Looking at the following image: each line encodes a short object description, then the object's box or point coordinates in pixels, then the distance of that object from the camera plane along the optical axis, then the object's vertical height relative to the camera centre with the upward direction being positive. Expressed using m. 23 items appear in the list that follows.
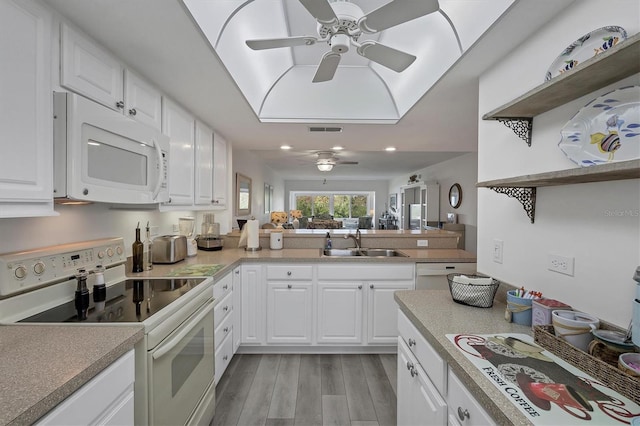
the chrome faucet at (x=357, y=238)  3.27 -0.29
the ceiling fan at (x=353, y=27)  1.21 +0.82
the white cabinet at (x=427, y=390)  0.92 -0.64
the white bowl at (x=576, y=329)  0.98 -0.38
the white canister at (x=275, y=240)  3.13 -0.30
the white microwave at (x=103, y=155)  1.21 +0.25
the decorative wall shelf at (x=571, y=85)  0.83 +0.43
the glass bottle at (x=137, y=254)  2.08 -0.30
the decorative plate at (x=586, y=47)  1.00 +0.59
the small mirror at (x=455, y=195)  5.58 +0.33
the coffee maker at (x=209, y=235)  3.08 -0.26
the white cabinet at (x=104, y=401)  0.81 -0.57
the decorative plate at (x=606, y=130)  0.89 +0.27
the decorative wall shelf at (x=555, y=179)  0.78 +0.12
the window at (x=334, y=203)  11.44 +0.32
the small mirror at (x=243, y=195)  4.30 +0.24
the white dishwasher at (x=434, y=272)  2.70 -0.52
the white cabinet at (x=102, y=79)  1.28 +0.65
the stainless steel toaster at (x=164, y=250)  2.34 -0.31
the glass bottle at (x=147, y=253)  2.14 -0.31
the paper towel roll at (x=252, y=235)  3.02 -0.24
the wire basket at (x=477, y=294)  1.43 -0.38
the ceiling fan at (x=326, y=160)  4.96 +0.92
